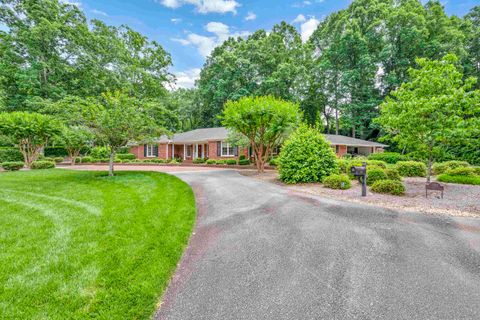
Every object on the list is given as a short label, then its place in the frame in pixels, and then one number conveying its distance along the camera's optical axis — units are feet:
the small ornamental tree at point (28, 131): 54.65
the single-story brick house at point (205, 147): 78.43
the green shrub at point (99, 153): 83.37
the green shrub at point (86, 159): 79.35
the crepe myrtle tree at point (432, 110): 26.66
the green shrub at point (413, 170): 40.55
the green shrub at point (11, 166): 51.83
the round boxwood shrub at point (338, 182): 28.94
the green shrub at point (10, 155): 66.21
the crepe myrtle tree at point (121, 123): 34.42
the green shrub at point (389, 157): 68.78
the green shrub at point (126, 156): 88.88
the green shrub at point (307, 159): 33.81
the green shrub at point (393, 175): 32.73
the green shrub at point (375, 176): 31.11
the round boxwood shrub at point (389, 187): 25.13
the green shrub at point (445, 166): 42.69
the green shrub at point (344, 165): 42.57
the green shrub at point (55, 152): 83.44
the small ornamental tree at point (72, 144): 62.13
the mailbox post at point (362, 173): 24.31
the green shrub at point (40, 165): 55.47
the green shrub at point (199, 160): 78.56
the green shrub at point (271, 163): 62.85
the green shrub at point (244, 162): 67.80
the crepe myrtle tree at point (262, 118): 44.12
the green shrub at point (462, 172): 35.47
